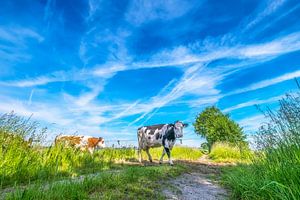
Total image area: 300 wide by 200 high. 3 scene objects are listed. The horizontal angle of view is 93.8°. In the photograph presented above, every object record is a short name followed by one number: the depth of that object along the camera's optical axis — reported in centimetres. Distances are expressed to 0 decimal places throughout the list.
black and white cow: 744
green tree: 1460
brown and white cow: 879
